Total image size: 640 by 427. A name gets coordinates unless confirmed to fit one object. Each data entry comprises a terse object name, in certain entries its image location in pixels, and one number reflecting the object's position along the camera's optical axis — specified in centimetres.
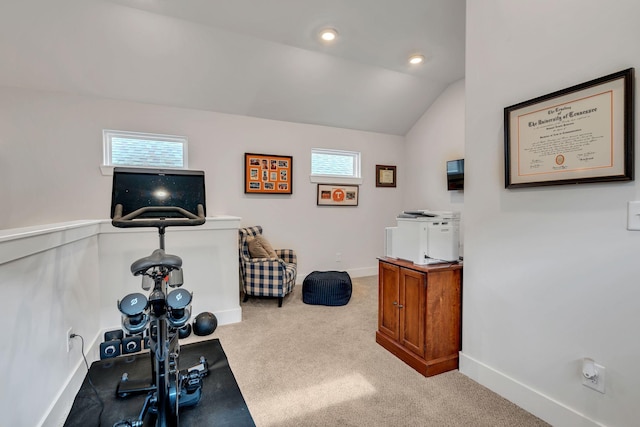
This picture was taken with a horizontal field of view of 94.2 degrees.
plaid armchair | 337
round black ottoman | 354
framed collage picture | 411
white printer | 224
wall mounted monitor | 417
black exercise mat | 143
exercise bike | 122
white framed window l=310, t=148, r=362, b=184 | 464
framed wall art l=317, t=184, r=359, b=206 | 463
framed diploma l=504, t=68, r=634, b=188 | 133
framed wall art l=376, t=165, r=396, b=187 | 505
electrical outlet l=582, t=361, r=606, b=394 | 141
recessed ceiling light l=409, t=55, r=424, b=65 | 359
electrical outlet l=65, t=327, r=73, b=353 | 177
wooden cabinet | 208
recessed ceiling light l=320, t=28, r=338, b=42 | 307
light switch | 129
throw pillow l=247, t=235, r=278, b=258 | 362
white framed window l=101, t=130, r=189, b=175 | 349
